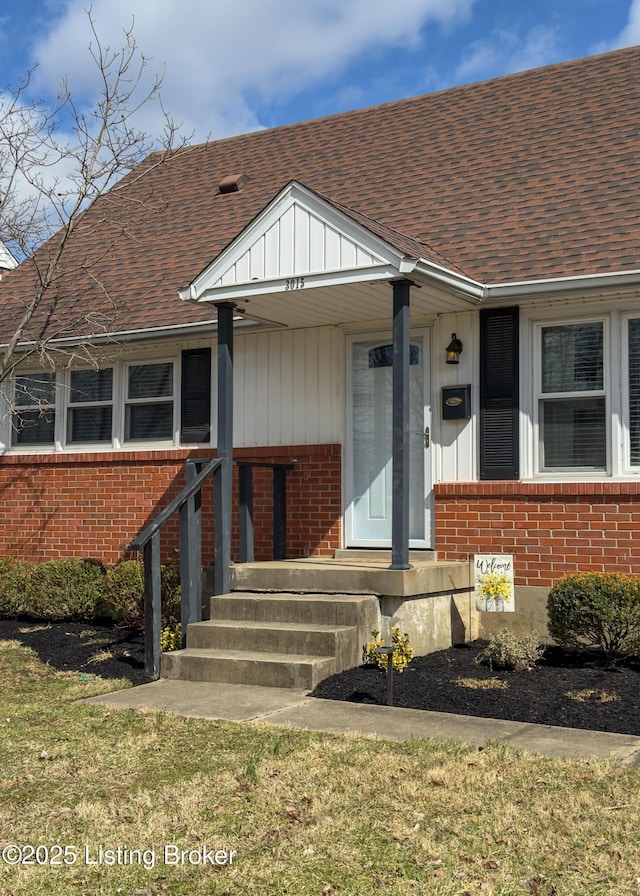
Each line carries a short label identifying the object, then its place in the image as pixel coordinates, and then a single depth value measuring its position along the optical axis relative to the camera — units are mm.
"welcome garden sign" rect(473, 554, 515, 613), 8523
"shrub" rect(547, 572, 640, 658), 7766
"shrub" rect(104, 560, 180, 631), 9734
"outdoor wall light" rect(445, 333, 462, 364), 9492
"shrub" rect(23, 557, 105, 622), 10727
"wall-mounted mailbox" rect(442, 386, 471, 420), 9477
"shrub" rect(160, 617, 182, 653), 8812
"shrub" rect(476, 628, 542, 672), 7844
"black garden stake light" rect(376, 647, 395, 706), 6812
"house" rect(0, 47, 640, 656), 8773
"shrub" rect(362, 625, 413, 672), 7744
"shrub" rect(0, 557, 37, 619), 11000
